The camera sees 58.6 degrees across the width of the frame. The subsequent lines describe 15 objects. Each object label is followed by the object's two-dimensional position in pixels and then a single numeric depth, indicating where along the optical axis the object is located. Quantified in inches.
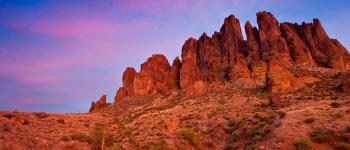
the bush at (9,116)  1066.9
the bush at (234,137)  966.7
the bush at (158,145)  810.8
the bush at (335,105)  1206.9
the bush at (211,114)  1556.6
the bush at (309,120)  919.0
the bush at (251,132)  936.1
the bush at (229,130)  1096.1
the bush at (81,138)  877.5
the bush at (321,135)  773.7
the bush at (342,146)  706.6
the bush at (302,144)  727.1
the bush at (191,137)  899.4
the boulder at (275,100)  1796.8
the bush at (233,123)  1166.0
